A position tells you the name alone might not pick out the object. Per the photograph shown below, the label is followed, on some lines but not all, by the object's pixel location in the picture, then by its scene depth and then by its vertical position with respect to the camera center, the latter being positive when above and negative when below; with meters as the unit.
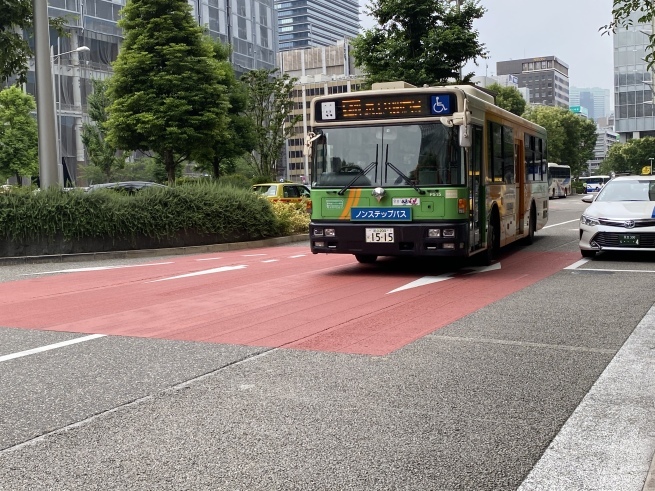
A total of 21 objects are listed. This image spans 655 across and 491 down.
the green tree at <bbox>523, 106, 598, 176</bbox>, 85.75 +5.99
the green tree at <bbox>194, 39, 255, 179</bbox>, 42.88 +4.07
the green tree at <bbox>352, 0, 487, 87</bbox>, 31.20 +5.94
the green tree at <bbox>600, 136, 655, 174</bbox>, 101.88 +3.85
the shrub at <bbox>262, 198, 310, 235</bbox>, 22.28 -0.65
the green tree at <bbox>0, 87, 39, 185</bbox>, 48.00 +4.26
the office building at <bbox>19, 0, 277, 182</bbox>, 64.19 +11.74
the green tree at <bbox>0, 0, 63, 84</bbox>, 19.75 +4.14
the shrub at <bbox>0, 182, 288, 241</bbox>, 16.55 -0.29
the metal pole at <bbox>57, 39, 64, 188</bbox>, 61.58 +8.23
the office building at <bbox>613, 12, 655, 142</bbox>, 116.19 +14.01
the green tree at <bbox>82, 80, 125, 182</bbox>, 48.97 +3.99
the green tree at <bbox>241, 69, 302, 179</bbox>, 47.31 +5.15
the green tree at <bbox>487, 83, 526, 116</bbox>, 73.91 +8.55
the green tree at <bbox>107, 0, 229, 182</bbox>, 33.34 +5.06
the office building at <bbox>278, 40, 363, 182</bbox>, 150.12 +22.83
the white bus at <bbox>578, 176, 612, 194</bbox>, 87.04 +0.42
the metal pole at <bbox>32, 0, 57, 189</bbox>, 18.47 +2.49
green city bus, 11.88 +0.31
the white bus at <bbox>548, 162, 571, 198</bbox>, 67.56 +0.61
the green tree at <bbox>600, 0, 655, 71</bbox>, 10.18 +2.27
